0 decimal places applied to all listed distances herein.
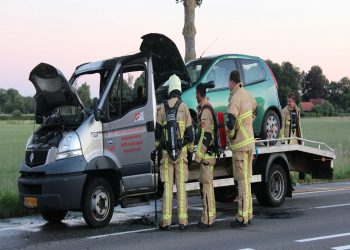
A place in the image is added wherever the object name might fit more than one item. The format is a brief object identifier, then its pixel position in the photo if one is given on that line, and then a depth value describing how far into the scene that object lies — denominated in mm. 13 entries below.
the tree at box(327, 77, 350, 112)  145625
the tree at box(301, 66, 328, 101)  156625
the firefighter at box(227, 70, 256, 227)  8484
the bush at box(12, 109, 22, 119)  87431
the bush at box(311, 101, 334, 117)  123938
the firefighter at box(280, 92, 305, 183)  14062
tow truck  8148
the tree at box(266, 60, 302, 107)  126525
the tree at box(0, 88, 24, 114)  115438
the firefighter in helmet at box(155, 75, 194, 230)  8320
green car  10477
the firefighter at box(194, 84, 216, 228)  8391
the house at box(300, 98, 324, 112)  135375
